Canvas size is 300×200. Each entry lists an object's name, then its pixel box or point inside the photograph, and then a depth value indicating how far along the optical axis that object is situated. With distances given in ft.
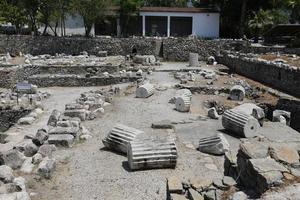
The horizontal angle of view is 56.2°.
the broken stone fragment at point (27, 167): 21.34
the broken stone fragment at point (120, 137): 24.38
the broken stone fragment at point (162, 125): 29.66
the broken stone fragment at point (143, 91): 42.49
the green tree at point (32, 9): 82.14
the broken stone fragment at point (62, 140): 25.57
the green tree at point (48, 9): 81.06
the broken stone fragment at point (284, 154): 15.71
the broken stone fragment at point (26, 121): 34.65
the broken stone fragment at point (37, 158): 22.30
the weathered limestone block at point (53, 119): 30.73
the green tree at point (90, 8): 80.56
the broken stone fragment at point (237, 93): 41.42
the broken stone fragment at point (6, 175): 19.30
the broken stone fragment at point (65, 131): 26.85
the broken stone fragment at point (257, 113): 29.84
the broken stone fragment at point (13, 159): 21.83
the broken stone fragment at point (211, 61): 73.39
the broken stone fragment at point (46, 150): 23.29
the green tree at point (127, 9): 89.10
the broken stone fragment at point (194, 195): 16.18
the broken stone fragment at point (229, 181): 16.75
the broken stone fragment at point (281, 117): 32.29
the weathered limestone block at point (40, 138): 25.38
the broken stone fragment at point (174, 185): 16.74
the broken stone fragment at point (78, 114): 32.53
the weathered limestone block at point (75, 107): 34.33
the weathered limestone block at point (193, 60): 70.39
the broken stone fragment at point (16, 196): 17.04
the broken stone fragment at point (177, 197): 16.29
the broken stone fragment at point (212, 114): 32.87
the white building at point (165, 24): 94.60
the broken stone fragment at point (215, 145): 23.87
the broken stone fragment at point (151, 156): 21.67
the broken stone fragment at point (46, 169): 20.87
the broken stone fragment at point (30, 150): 23.67
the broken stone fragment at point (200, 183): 16.82
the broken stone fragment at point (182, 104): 35.50
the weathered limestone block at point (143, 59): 70.94
